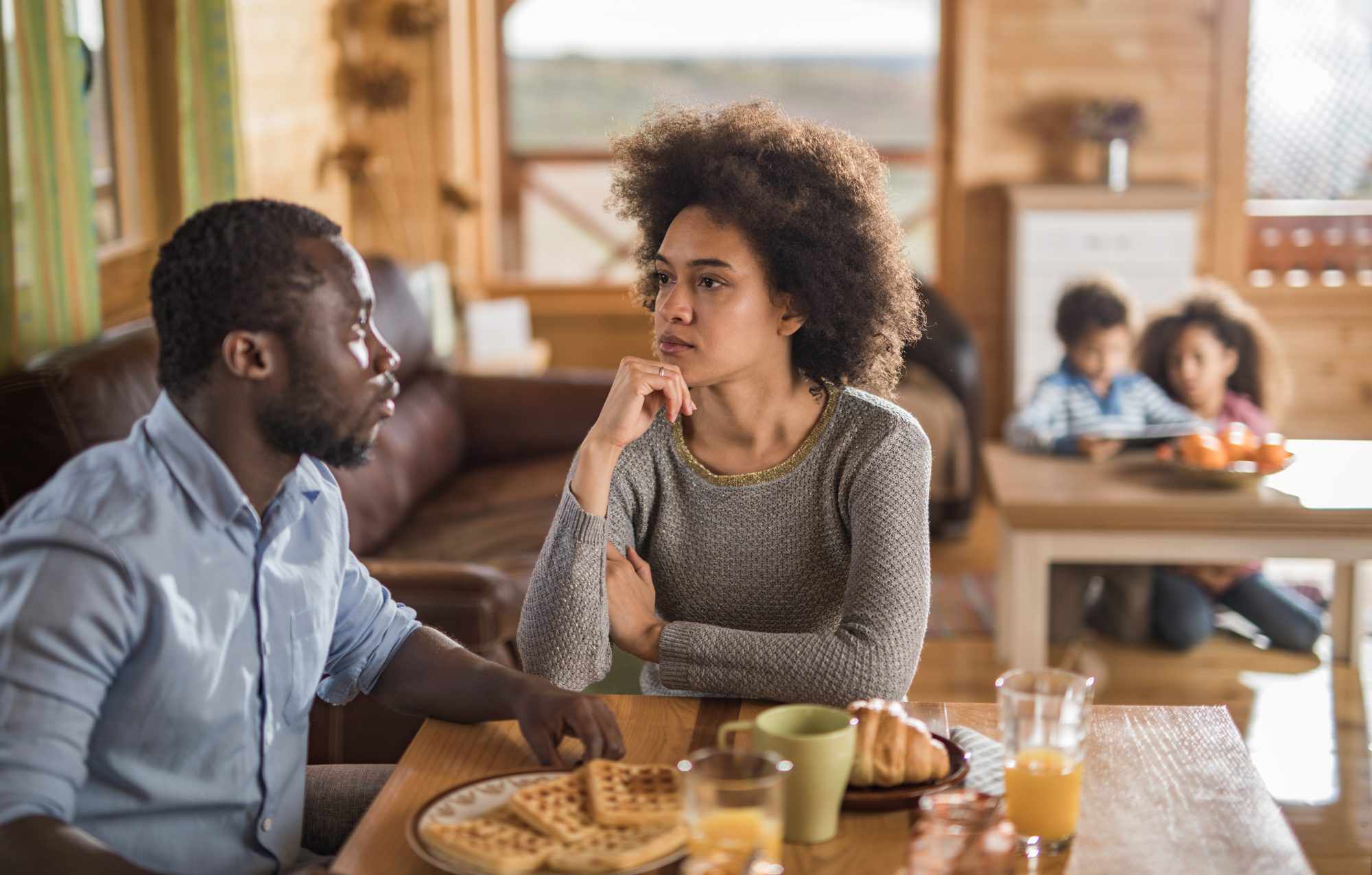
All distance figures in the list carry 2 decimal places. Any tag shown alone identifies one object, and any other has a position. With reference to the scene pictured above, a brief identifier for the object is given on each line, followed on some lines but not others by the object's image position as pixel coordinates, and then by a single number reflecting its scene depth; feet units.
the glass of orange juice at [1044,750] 3.68
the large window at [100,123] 11.05
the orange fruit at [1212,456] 10.17
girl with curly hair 11.65
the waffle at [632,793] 3.64
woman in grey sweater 5.32
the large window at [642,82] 21.63
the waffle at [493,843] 3.47
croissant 3.91
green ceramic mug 3.62
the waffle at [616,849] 3.45
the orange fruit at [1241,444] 10.44
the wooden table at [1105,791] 3.64
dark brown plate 3.86
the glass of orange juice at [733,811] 3.23
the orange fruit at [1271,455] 10.32
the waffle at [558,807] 3.61
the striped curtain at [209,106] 11.80
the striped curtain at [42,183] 8.77
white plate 3.62
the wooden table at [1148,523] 9.82
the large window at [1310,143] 18.65
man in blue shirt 3.59
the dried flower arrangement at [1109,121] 17.90
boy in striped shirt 11.67
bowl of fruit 10.14
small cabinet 17.97
